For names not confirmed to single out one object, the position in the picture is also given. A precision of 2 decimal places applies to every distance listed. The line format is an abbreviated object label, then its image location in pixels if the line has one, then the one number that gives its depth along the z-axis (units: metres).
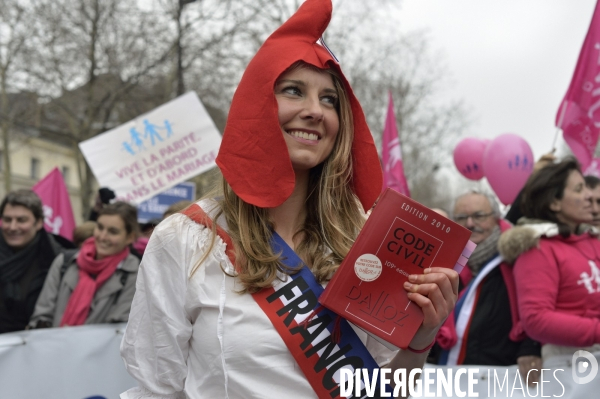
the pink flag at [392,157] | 7.20
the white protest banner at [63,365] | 3.37
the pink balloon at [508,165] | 6.69
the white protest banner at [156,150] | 6.72
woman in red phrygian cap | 1.77
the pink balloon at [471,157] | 8.51
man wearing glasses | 3.68
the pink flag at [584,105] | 5.42
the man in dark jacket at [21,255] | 4.58
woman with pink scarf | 4.40
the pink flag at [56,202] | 7.39
